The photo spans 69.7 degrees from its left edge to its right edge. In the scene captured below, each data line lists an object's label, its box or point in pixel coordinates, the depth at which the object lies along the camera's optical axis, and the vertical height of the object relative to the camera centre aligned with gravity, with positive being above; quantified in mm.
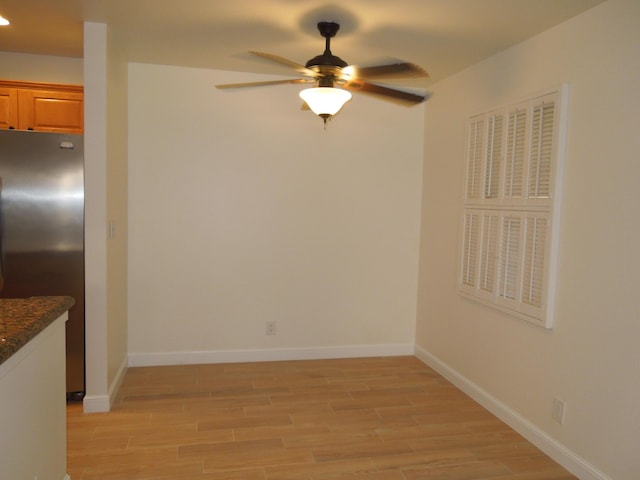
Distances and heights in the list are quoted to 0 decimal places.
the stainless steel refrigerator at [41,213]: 2969 -102
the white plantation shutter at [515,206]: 2701 +52
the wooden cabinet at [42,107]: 3395 +682
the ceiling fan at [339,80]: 2271 +680
